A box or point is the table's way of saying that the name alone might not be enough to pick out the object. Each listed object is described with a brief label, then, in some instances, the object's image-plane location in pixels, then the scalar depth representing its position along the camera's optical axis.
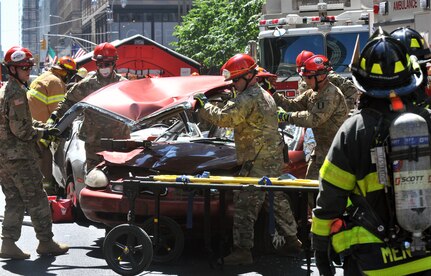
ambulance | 27.45
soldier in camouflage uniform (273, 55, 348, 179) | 14.26
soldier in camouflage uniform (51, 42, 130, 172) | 17.04
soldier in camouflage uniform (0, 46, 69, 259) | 13.71
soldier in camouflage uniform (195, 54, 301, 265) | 12.61
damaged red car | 13.11
